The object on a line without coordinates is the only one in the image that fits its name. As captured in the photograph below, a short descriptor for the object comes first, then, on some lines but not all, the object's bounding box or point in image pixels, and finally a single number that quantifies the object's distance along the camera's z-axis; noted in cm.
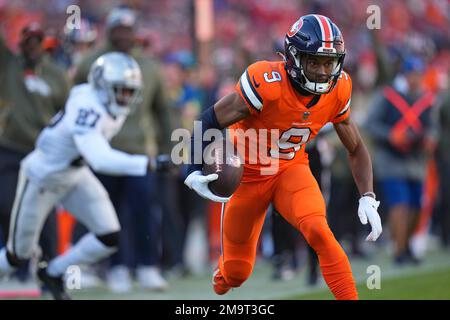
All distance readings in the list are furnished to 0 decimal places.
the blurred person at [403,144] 2002
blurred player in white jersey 1415
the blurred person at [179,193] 1998
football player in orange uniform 1121
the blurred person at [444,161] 2342
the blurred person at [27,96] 1647
